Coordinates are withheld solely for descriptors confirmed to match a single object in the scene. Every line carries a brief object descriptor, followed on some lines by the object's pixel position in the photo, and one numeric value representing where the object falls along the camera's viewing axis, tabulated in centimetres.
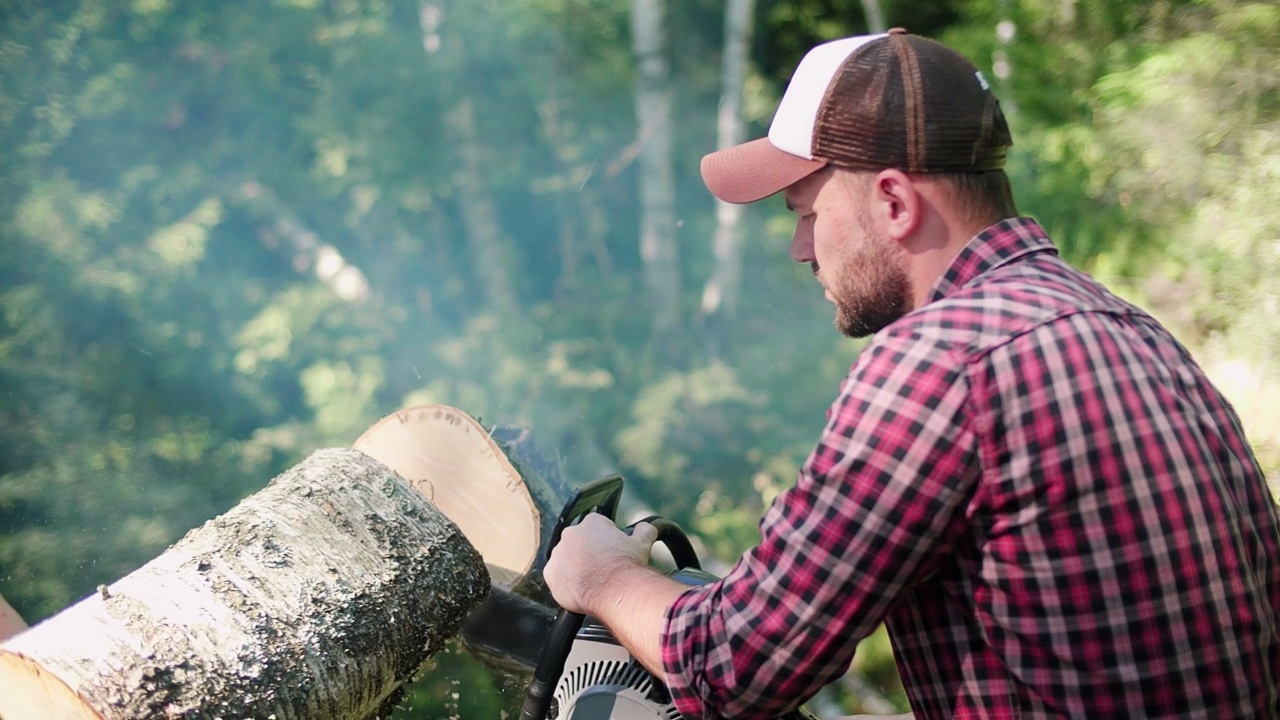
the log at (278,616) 165
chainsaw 158
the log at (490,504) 258
